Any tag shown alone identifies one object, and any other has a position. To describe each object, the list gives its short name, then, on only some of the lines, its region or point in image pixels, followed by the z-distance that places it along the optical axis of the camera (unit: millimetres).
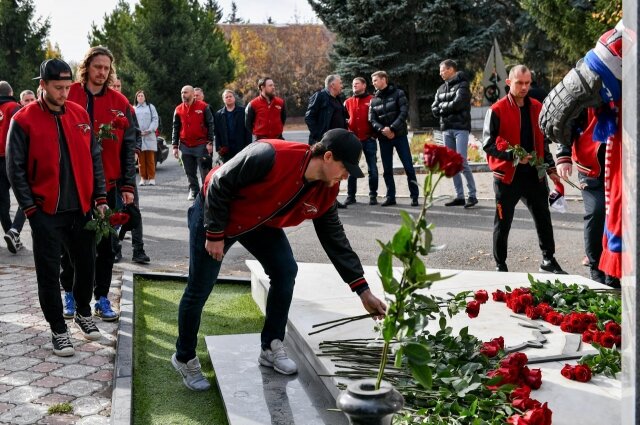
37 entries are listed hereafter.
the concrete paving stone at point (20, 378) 4902
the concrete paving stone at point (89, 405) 4469
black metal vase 2246
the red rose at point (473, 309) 4527
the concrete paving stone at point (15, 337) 5758
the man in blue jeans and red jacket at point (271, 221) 4117
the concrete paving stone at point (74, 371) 5059
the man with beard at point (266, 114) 12711
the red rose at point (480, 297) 4742
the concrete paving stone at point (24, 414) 4316
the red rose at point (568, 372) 3975
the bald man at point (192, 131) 13562
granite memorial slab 3719
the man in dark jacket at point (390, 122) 12086
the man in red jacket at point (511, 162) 7309
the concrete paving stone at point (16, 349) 5490
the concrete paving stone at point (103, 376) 4992
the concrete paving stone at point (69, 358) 5328
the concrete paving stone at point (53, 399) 4594
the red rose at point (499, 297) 5488
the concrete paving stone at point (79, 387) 4770
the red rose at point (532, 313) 5012
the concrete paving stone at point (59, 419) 4305
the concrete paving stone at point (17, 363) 5191
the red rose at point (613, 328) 4418
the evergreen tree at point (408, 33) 27312
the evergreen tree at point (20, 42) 31344
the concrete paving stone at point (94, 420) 4320
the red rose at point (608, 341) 4305
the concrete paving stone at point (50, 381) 4879
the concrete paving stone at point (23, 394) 4602
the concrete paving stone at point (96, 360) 5293
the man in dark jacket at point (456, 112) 11695
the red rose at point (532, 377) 3846
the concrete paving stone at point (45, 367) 5152
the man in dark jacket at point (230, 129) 13500
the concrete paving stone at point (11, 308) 6598
